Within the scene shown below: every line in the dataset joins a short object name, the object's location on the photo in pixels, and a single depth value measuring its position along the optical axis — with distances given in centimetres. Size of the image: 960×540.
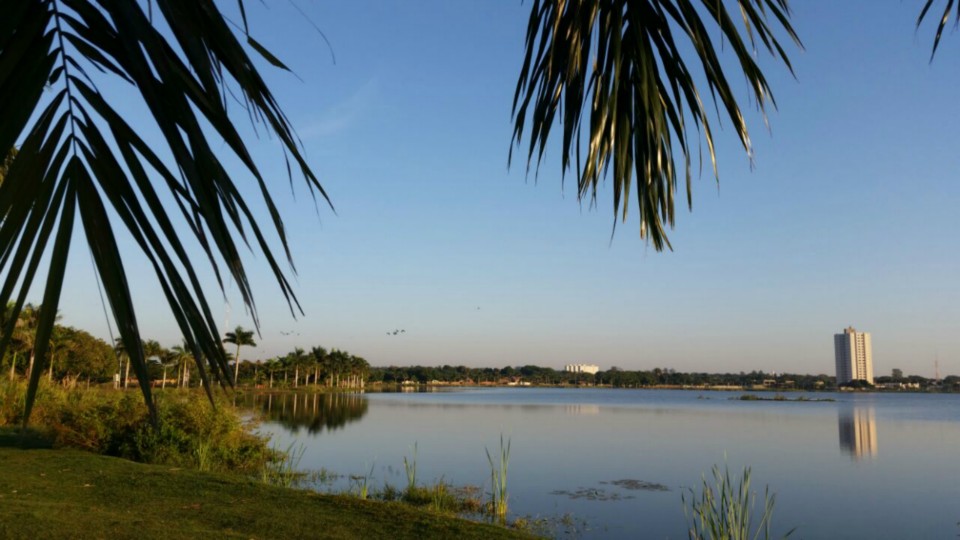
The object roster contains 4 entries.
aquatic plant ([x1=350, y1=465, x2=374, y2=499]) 1392
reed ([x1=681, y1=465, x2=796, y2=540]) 623
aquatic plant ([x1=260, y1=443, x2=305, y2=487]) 1139
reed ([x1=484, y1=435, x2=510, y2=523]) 1020
